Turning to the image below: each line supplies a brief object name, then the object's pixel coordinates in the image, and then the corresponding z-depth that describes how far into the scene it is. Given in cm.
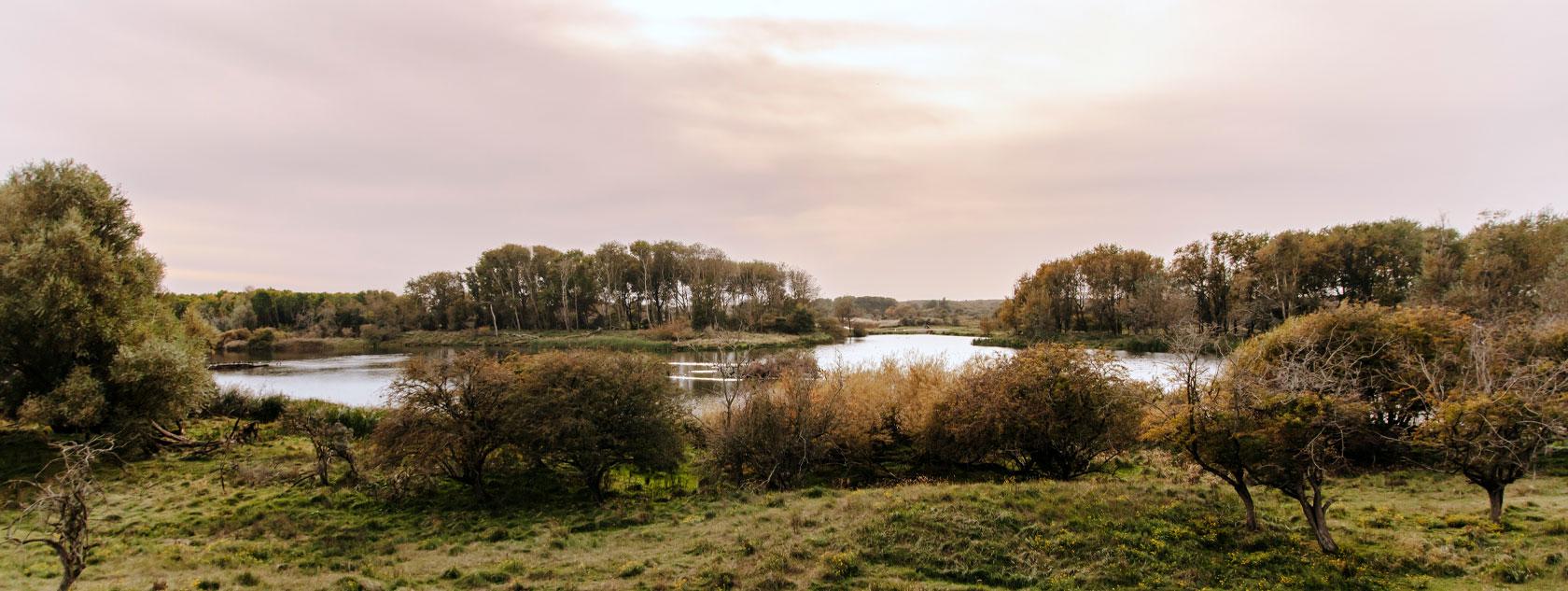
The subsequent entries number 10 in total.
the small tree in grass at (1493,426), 1213
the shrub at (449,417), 1839
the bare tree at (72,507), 780
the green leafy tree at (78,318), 2028
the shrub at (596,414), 1827
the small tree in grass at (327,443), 1966
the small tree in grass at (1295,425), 1205
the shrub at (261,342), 9131
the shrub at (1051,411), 1966
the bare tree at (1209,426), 1260
